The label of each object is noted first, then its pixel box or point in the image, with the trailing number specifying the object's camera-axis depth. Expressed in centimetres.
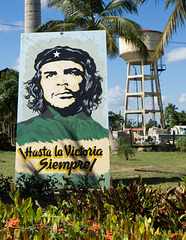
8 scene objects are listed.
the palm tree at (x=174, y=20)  1223
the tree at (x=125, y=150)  1936
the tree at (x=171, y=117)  7506
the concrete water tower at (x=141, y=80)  4725
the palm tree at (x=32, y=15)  1248
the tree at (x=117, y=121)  7531
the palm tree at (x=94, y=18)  2027
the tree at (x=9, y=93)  3742
